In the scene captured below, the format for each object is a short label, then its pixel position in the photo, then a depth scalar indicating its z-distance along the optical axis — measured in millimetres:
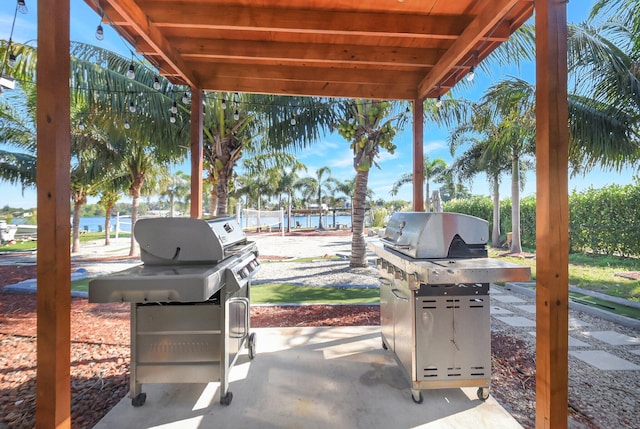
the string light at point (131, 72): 2986
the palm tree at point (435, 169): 24328
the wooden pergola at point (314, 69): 1633
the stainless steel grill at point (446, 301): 2055
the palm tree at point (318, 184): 38844
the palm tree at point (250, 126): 6594
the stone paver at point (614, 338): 3672
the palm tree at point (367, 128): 7012
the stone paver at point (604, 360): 3069
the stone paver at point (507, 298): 5551
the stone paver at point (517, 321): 4262
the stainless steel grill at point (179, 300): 1914
